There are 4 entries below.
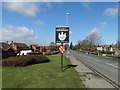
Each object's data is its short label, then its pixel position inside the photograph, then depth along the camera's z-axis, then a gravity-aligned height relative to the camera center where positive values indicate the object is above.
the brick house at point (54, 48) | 82.49 -2.62
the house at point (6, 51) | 32.17 -1.90
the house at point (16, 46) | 59.31 -0.74
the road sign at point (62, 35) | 11.55 +0.99
